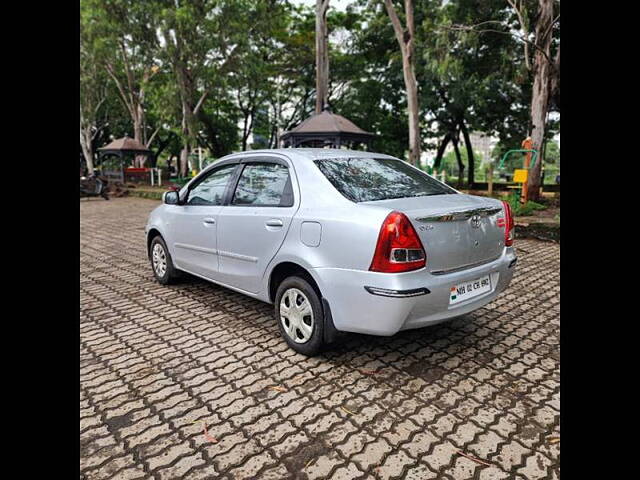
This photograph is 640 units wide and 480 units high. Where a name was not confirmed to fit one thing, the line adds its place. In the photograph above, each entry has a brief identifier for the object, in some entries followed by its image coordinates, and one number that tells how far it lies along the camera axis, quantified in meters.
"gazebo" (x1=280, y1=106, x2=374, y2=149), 13.33
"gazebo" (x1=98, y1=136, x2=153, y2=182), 24.31
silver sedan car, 2.78
